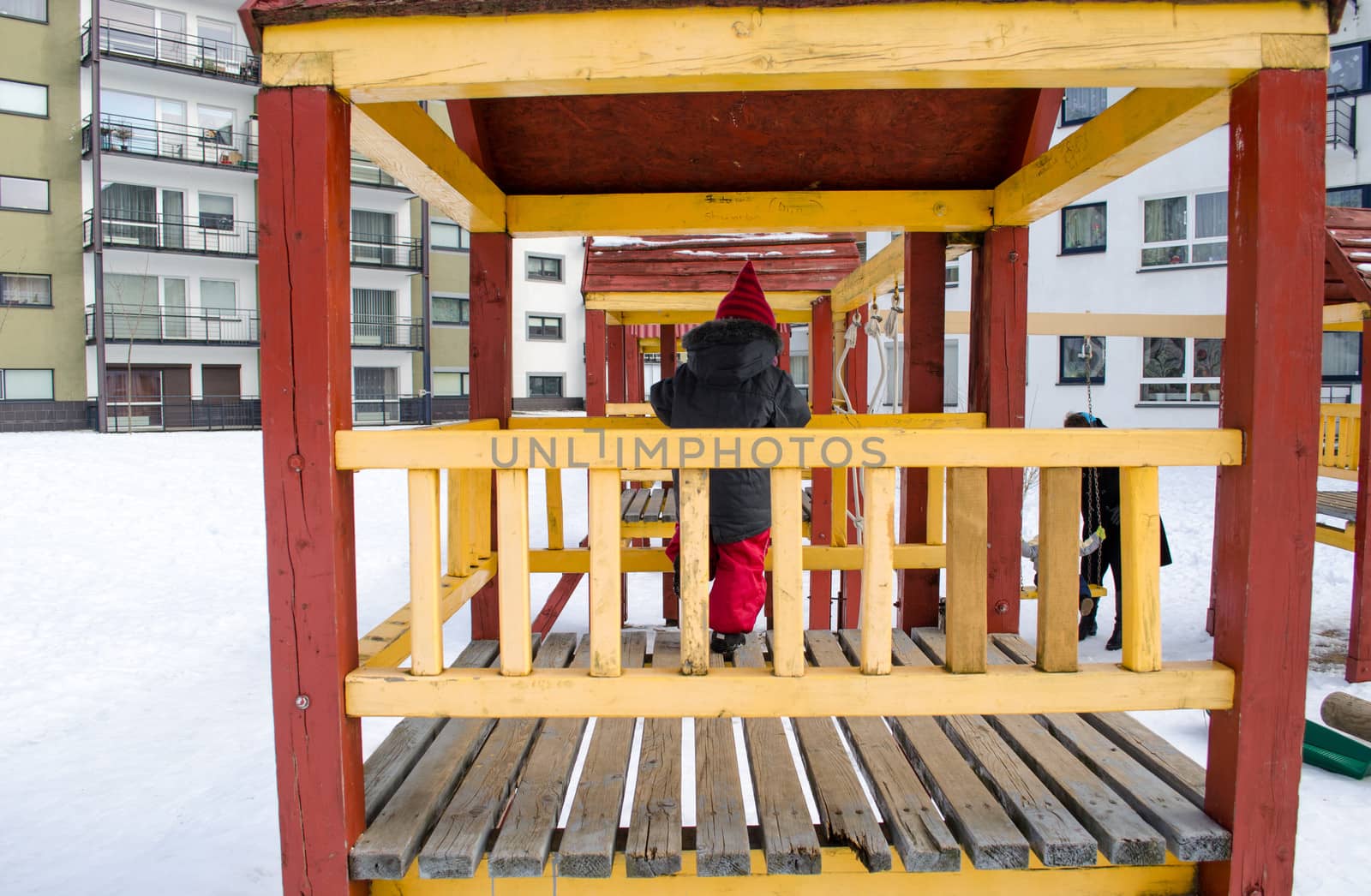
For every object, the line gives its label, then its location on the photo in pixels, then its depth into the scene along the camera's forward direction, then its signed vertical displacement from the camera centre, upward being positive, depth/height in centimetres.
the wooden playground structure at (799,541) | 203 -37
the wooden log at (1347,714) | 528 -198
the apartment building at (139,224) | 2408 +505
